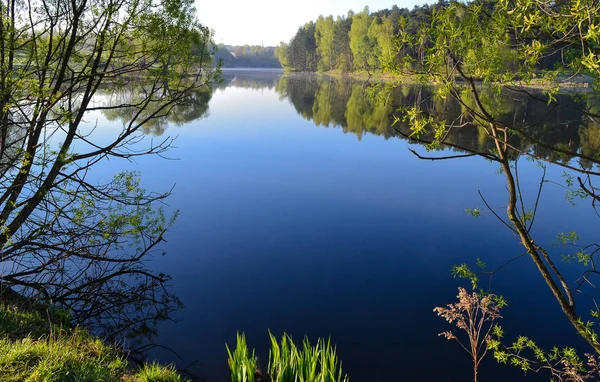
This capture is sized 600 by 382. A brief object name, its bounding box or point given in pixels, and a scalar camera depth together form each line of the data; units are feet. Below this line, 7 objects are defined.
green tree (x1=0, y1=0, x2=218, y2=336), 25.61
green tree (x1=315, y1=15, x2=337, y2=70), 374.22
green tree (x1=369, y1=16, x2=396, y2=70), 254.47
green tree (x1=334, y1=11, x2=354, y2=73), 348.79
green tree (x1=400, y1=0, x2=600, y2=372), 13.28
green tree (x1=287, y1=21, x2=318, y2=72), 417.49
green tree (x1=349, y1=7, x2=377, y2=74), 283.59
